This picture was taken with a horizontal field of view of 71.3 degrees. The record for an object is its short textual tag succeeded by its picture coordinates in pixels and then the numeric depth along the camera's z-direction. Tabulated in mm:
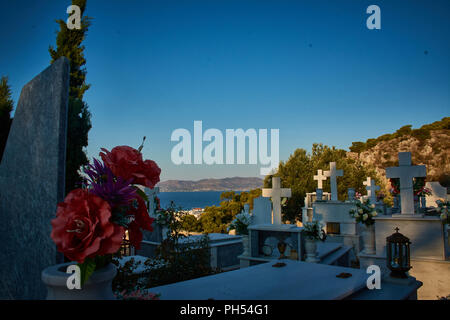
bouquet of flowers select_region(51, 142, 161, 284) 1308
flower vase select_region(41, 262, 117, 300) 1479
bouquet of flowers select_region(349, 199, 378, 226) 7430
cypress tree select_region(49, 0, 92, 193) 10180
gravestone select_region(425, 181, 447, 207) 13227
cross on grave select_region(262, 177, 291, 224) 8008
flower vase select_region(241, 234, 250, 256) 8133
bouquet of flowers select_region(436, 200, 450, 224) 5965
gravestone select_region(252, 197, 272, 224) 9538
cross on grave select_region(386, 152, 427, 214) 6398
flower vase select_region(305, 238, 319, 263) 7305
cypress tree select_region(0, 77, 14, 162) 8578
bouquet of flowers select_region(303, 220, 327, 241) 7258
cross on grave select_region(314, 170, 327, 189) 15248
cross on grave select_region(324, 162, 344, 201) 12477
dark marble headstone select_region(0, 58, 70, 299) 2607
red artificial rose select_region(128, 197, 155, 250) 1618
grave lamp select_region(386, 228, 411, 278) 3912
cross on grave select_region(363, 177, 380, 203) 14430
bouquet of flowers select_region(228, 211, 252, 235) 8188
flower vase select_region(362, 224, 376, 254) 7457
